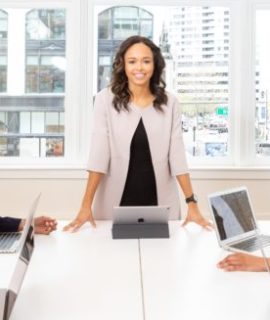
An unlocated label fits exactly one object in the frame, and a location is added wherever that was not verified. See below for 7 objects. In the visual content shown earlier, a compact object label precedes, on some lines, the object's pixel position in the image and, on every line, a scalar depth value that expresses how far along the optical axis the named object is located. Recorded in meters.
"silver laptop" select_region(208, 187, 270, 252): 1.60
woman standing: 2.08
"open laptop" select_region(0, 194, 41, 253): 1.23
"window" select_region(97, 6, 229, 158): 3.52
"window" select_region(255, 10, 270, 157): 3.53
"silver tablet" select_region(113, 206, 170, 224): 1.77
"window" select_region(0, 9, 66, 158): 3.49
